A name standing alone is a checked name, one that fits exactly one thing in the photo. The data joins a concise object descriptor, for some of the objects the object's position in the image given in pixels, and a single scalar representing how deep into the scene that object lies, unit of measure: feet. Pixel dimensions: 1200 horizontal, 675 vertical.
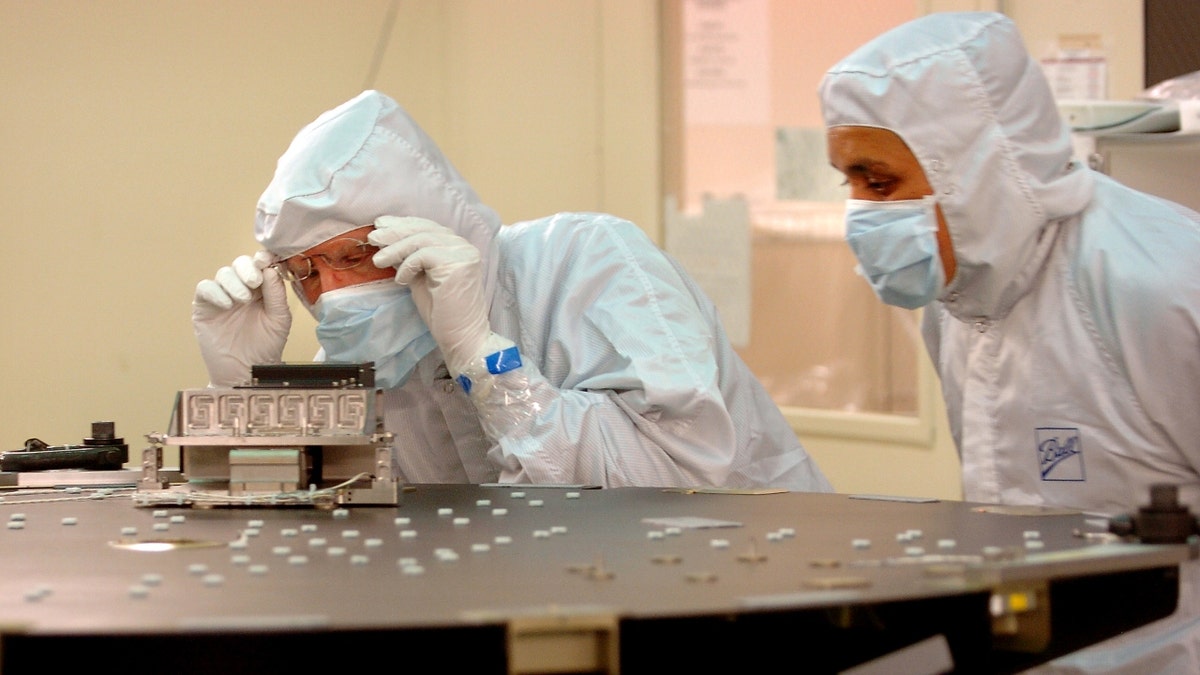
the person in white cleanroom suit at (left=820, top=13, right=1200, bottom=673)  9.46
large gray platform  7.70
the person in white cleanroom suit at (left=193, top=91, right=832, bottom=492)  9.85
